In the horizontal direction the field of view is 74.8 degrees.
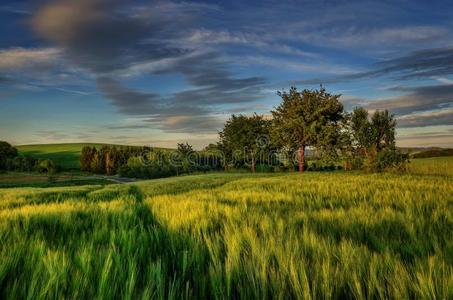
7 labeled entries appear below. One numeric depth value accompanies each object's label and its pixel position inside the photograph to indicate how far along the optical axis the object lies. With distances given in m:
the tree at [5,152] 131.25
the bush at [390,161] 31.11
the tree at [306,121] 46.34
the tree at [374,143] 31.48
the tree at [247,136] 69.75
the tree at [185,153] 85.25
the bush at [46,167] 123.38
